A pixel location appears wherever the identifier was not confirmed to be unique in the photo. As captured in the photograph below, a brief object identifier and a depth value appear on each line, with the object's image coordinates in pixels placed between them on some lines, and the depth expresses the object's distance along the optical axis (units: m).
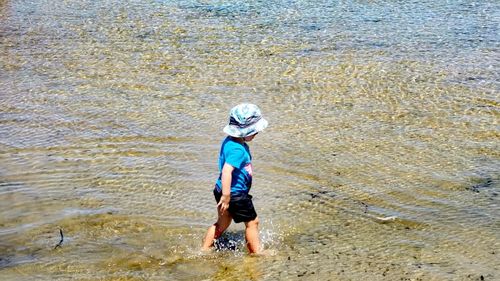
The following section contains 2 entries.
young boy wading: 5.00
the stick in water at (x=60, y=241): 5.32
